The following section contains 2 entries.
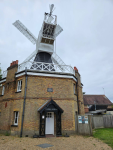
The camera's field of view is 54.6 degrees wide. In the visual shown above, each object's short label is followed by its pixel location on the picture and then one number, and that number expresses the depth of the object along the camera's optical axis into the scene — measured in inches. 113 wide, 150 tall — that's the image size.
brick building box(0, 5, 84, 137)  406.9
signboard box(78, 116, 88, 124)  423.5
